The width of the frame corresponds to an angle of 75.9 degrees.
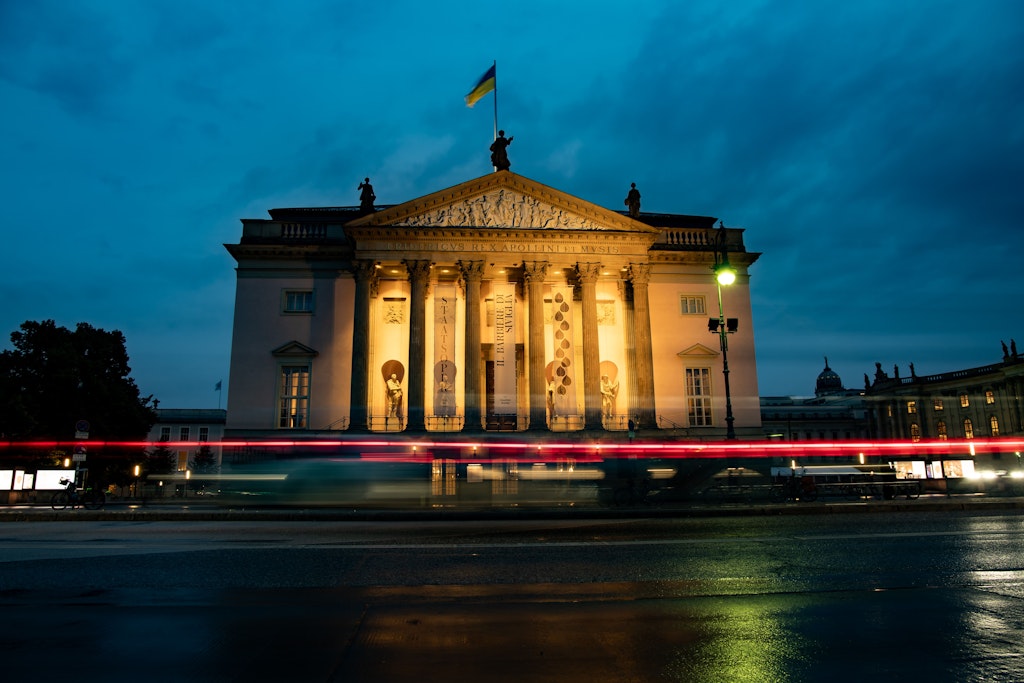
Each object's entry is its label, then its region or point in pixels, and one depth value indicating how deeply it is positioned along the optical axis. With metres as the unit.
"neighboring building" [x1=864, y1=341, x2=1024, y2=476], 88.62
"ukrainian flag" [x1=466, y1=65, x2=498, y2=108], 40.97
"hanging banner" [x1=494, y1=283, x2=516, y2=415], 37.28
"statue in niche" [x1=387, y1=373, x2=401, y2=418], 38.78
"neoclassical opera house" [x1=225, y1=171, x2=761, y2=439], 37.59
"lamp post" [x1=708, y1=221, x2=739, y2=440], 25.70
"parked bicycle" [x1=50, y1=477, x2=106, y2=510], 25.68
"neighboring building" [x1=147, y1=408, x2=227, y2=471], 82.31
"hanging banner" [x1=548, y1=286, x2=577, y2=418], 38.00
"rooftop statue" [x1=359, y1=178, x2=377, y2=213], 40.53
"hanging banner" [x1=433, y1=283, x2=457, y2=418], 37.56
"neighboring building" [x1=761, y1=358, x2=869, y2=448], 114.19
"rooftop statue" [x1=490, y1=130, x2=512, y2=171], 40.20
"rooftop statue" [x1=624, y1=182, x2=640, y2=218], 42.81
